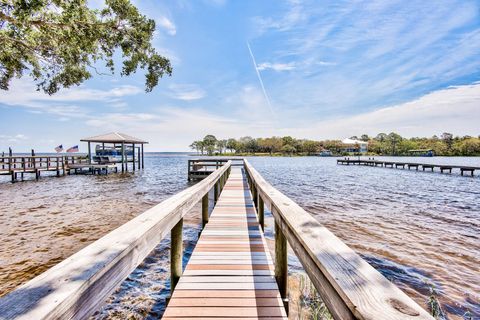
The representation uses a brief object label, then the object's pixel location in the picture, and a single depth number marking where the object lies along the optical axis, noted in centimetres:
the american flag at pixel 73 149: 3079
